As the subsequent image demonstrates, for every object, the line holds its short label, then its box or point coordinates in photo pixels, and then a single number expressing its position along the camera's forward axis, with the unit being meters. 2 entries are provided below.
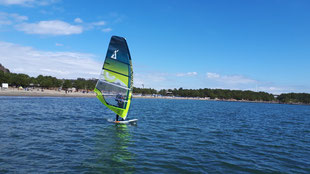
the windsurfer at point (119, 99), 25.17
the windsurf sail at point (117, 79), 23.34
